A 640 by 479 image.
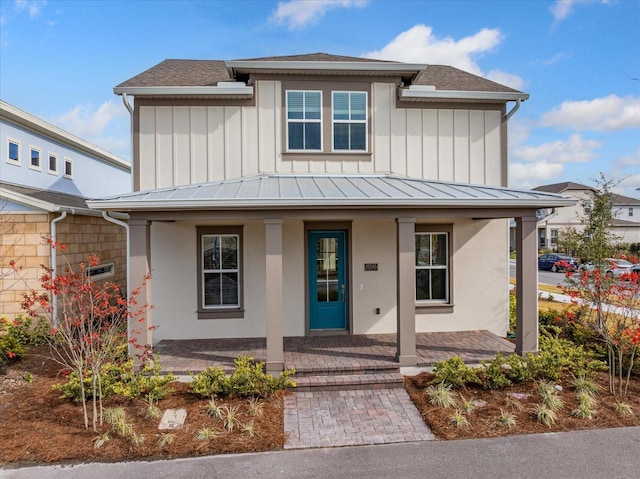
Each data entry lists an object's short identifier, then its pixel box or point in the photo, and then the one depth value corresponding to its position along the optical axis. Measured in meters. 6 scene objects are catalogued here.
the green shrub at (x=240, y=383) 5.74
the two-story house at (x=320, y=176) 8.34
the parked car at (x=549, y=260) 26.24
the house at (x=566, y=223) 35.84
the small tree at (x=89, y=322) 5.01
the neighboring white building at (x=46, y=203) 8.93
